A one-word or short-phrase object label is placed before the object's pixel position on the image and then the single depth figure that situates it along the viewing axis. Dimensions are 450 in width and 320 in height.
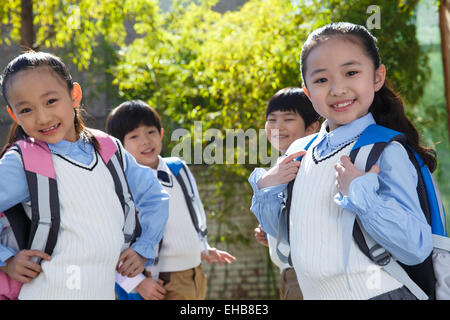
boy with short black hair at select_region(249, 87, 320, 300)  2.64
